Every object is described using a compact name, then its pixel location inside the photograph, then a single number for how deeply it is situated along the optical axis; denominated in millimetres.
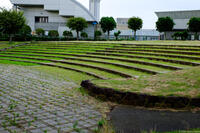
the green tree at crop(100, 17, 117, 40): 48375
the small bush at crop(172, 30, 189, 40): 40312
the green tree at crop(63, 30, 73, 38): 49719
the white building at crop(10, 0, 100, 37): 53344
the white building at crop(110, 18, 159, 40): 69250
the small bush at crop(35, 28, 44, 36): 49656
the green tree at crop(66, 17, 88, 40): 43688
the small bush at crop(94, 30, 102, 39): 54406
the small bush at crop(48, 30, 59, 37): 49691
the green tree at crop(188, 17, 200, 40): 39281
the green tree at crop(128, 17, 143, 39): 42594
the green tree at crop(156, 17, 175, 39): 41788
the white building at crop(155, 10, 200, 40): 56438
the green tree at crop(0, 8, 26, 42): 30766
